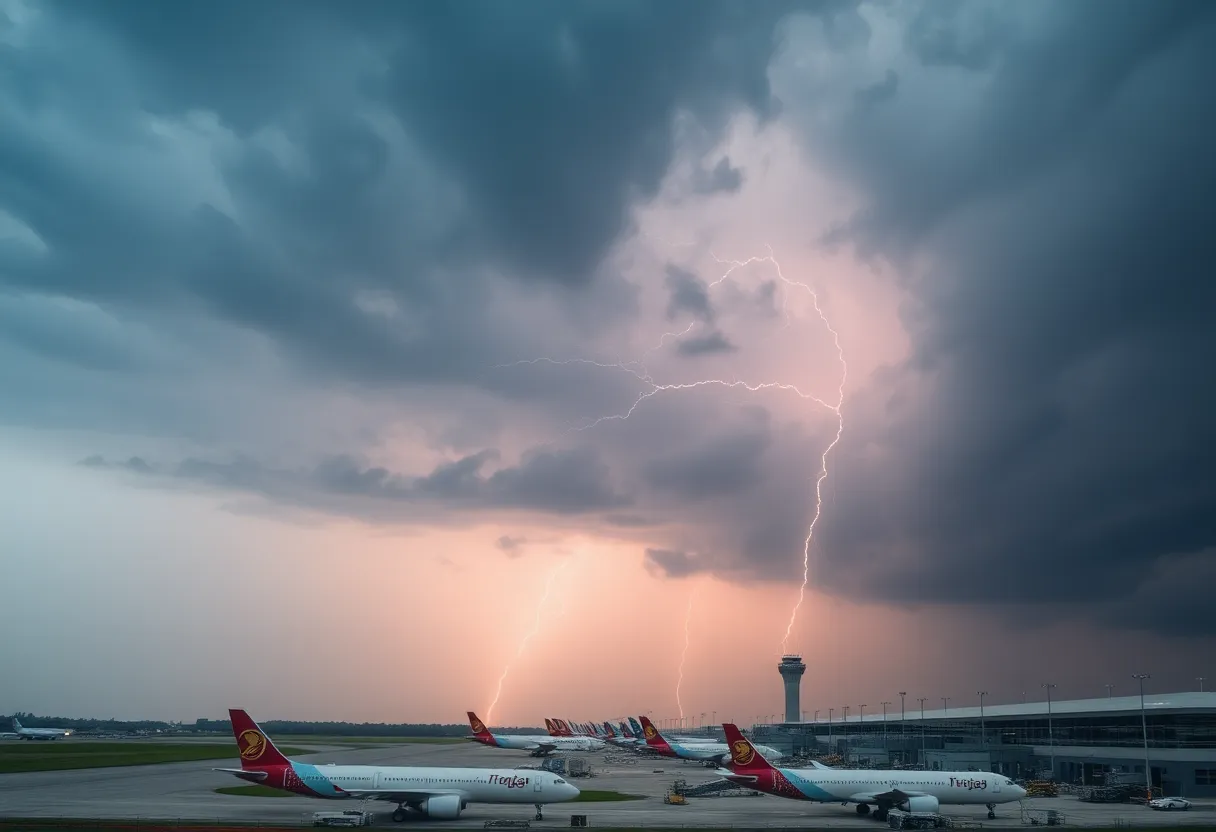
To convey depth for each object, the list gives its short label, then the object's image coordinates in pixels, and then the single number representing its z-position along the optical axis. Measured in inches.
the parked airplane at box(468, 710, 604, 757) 6870.1
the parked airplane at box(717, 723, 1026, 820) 3058.6
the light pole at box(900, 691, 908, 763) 6401.6
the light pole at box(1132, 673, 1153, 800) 3780.8
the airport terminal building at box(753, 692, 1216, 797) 4394.7
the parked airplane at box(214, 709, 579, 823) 2716.5
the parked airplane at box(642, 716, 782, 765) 6043.3
